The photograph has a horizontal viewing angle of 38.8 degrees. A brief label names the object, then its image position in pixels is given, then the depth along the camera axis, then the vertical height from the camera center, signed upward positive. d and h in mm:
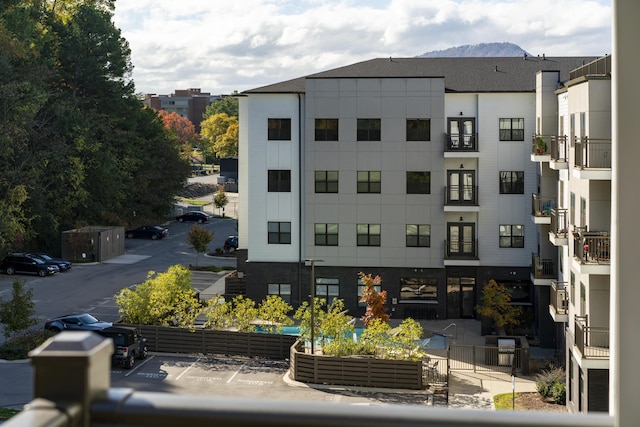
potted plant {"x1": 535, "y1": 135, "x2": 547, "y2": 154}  33000 +2820
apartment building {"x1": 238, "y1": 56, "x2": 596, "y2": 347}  39000 +1563
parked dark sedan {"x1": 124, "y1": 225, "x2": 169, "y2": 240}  67438 -938
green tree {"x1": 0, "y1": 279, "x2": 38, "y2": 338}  30984 -3151
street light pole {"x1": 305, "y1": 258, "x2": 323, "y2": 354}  29125 -3411
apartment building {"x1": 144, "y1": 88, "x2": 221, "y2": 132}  180875 +24086
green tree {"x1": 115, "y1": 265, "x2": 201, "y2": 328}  33469 -3035
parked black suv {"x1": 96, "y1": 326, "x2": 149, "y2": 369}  29719 -4124
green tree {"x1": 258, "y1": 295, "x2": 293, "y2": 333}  32562 -3355
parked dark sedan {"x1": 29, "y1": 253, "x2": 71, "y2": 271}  50094 -2316
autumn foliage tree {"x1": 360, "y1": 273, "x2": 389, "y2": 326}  33531 -3058
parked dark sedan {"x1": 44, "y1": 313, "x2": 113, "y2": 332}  32969 -3754
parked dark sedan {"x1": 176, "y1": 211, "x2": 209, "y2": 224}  80188 +321
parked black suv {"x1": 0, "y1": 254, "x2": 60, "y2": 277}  49219 -2501
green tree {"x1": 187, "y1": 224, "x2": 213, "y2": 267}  53938 -1088
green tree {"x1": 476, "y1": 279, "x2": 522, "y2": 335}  35000 -3363
